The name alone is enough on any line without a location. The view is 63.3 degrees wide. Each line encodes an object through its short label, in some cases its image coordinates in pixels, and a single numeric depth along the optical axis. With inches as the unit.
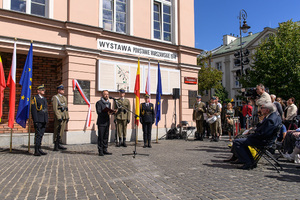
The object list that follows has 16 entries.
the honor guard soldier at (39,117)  281.7
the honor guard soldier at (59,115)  314.5
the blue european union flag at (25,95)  297.4
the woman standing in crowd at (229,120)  425.1
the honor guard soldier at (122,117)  371.2
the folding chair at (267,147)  205.3
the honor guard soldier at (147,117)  362.0
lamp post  721.0
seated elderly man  203.0
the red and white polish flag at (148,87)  440.1
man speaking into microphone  285.7
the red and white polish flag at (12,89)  300.7
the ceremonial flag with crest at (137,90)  399.8
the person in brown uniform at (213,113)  431.2
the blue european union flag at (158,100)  443.3
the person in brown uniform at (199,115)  450.9
